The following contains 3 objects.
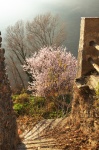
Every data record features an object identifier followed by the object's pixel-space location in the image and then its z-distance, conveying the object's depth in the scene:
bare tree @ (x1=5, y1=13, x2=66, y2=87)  27.70
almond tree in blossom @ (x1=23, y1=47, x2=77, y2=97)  18.23
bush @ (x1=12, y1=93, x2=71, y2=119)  13.90
